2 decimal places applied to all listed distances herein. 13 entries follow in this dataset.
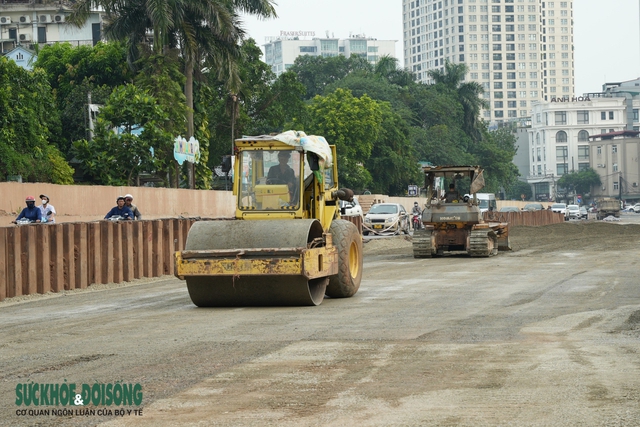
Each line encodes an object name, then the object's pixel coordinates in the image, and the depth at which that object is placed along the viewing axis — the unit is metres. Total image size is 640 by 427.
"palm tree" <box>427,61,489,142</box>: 121.69
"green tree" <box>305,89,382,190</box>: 79.62
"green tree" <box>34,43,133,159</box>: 55.88
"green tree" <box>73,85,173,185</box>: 43.44
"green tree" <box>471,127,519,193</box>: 117.69
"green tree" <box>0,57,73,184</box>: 40.22
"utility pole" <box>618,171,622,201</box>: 180.62
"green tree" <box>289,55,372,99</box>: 134.00
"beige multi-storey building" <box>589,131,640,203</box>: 182.50
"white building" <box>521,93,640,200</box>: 185.50
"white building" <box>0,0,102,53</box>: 96.69
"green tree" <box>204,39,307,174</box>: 65.12
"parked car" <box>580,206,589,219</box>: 102.43
